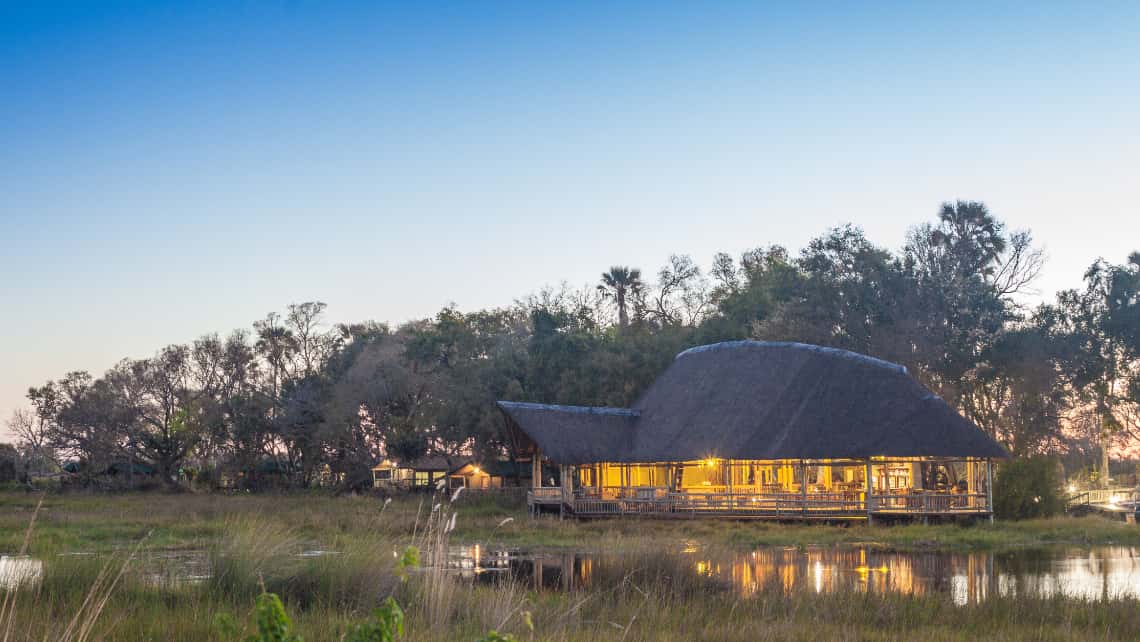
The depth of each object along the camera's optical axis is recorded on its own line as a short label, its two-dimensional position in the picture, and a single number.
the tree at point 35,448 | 77.28
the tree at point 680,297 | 78.69
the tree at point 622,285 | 82.81
